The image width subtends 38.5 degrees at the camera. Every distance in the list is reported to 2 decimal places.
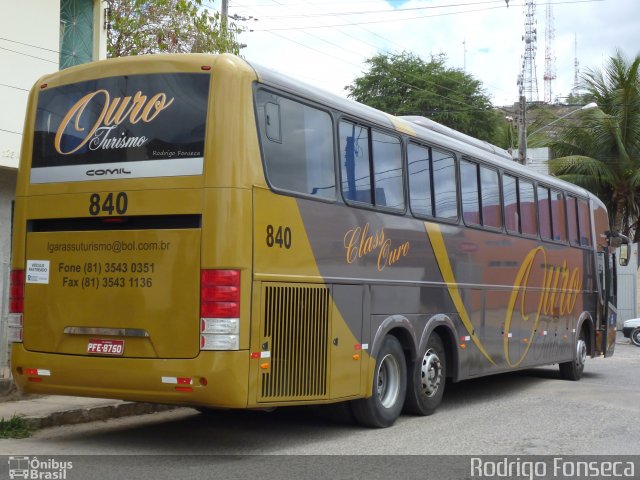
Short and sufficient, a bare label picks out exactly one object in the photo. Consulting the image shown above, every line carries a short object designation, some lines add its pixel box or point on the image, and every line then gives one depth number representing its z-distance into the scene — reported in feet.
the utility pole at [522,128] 96.43
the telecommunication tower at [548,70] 283.79
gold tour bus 26.04
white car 89.86
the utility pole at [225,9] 70.69
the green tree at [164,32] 63.77
